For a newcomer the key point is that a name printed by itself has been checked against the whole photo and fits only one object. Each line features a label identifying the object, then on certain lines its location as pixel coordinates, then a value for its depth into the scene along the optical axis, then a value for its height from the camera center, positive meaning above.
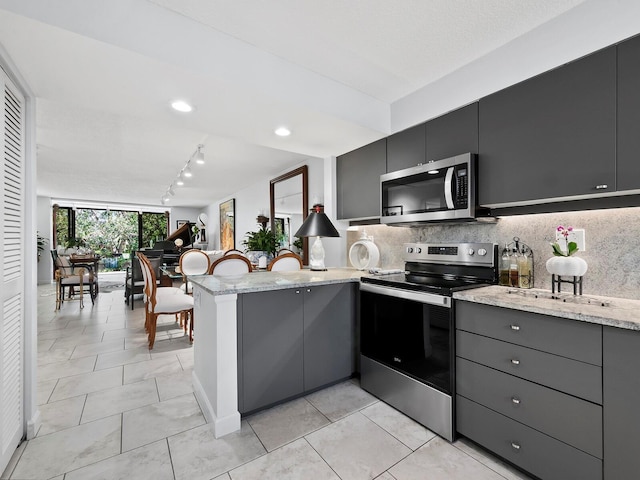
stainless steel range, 1.79 -0.61
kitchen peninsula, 1.86 -0.69
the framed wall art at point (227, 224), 7.37 +0.37
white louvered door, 1.51 -0.16
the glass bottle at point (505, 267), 2.03 -0.20
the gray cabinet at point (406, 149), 2.39 +0.74
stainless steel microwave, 2.00 +0.33
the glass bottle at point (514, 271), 1.97 -0.22
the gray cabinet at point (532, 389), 1.28 -0.73
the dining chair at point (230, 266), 3.04 -0.27
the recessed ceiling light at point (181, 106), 2.04 +0.92
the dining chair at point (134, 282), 5.14 -0.75
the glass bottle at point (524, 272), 1.93 -0.23
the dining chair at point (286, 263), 3.24 -0.27
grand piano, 6.02 -0.13
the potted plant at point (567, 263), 1.62 -0.14
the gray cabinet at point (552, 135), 1.50 +0.56
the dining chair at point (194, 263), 3.89 -0.31
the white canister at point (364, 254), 2.84 -0.16
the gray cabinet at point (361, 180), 2.79 +0.58
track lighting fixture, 4.00 +1.11
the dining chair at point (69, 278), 5.29 -0.68
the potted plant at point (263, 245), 4.66 -0.10
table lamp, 2.72 +0.06
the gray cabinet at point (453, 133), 2.04 +0.74
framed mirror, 4.29 +0.48
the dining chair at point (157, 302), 3.31 -0.71
